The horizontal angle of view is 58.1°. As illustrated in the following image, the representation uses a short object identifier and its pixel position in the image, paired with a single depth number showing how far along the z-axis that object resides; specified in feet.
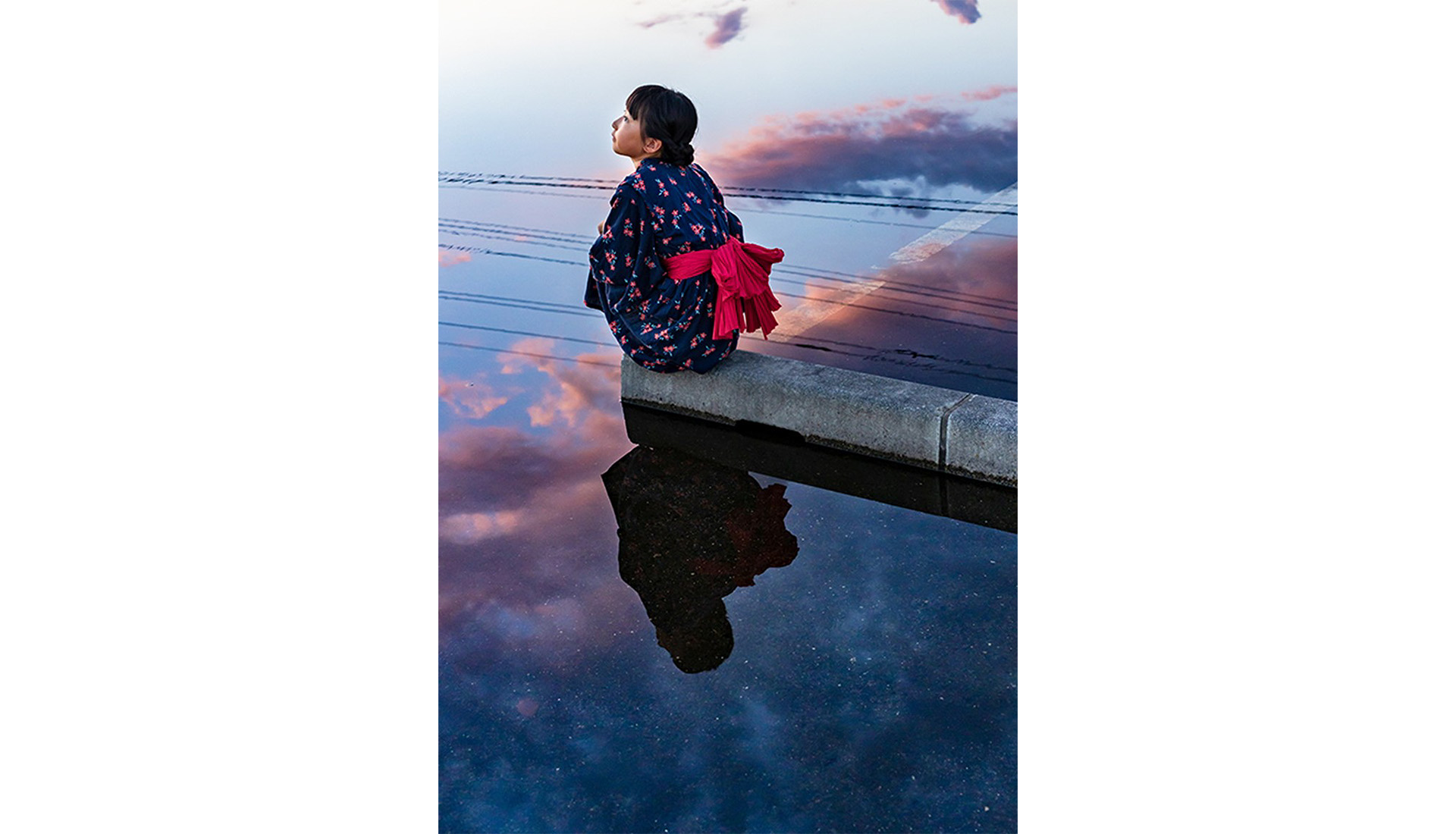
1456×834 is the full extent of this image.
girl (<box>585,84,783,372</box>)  17.61
